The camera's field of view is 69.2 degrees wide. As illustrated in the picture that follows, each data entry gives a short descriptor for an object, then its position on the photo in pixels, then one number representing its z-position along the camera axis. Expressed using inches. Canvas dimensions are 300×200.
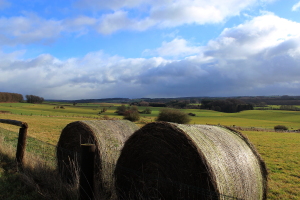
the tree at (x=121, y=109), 2942.9
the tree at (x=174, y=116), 1784.0
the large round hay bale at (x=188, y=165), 145.3
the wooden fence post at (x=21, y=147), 254.5
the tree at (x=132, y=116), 2073.9
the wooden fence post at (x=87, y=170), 150.8
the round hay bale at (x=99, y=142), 219.1
